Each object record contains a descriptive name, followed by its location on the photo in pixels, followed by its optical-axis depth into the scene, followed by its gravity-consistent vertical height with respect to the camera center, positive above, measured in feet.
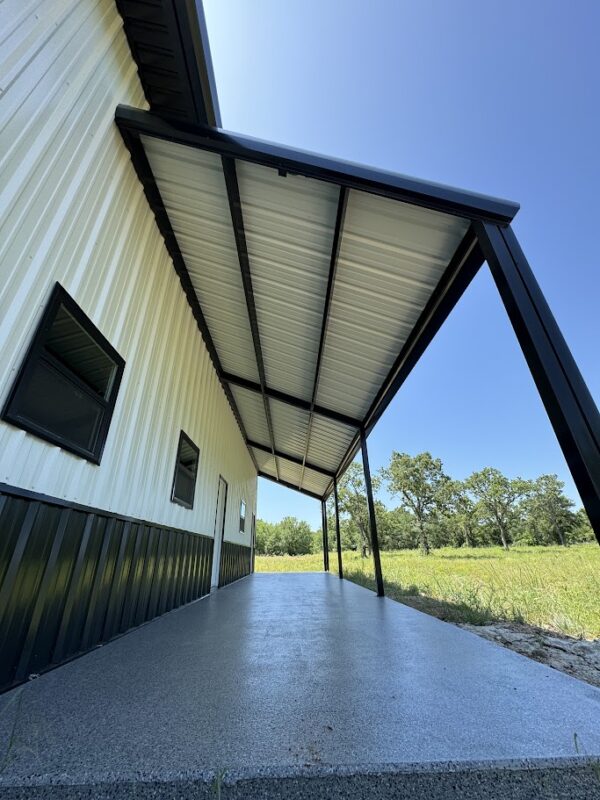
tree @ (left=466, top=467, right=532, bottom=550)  117.29 +18.60
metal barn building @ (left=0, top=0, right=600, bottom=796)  5.46 +7.07
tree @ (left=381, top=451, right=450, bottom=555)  104.17 +21.39
